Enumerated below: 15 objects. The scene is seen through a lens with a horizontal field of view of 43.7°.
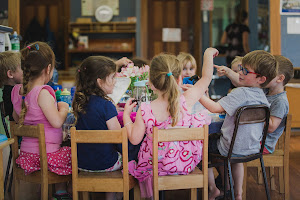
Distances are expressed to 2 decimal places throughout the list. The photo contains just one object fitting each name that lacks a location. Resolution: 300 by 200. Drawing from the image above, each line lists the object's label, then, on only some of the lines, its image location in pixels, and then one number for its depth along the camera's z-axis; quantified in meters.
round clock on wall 8.02
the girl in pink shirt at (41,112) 2.23
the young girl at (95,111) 2.14
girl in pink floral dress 2.05
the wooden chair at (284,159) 2.51
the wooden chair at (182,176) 1.89
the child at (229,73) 2.91
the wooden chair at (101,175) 1.88
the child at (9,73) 2.73
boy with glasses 2.30
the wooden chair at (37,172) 2.08
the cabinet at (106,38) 7.88
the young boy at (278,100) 2.48
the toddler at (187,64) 3.66
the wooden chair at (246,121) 2.19
